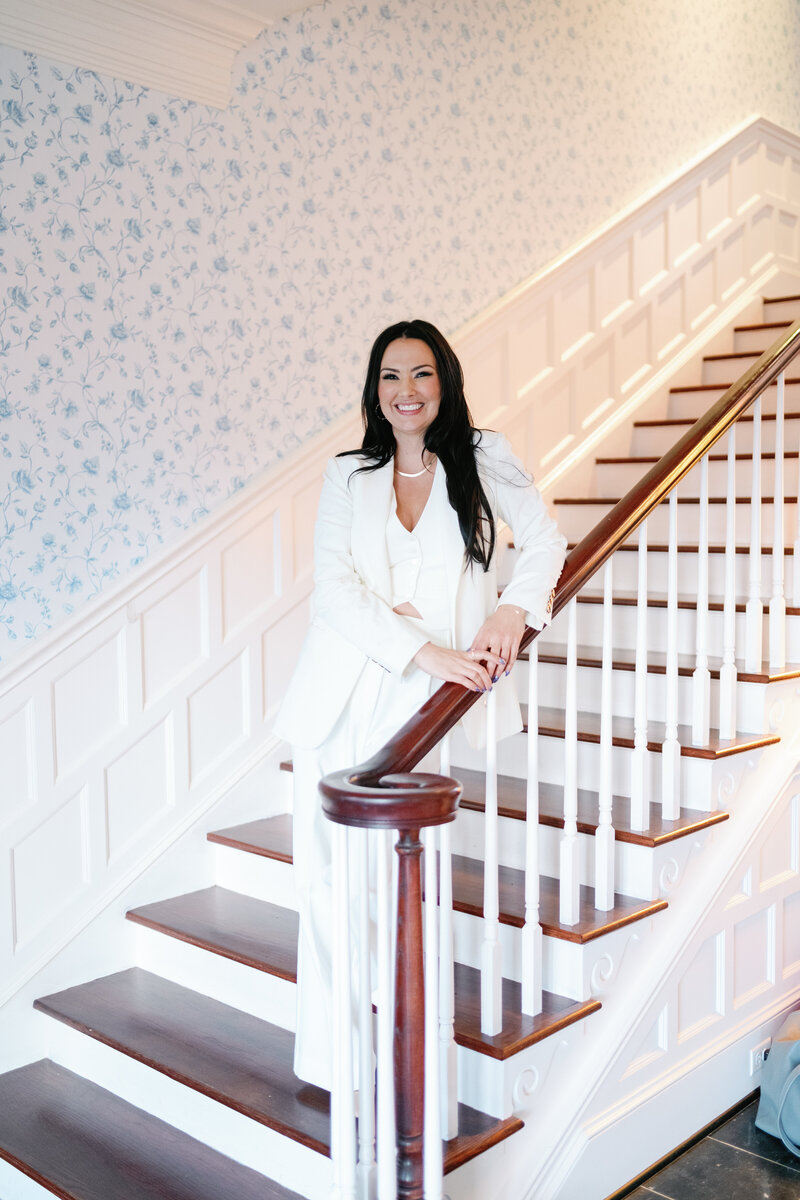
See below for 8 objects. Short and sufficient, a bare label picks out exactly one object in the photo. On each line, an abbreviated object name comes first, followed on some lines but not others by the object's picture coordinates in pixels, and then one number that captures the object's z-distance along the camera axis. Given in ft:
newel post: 5.13
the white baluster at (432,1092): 5.42
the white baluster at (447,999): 6.16
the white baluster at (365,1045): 5.52
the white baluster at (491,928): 6.77
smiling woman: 6.77
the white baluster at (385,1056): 5.37
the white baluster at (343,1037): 5.38
